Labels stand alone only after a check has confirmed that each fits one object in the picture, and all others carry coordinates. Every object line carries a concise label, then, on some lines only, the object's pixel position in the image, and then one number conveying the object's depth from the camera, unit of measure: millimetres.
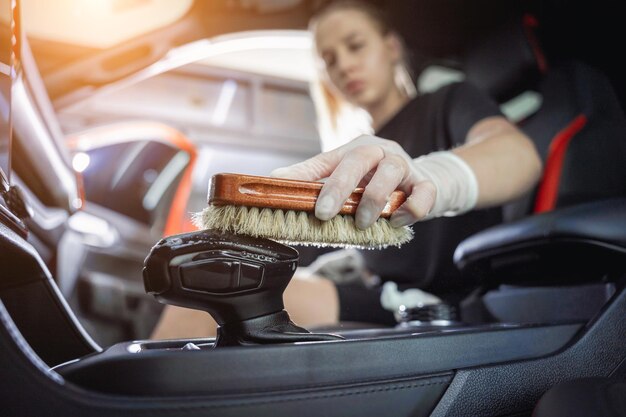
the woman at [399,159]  502
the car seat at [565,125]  1090
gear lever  401
